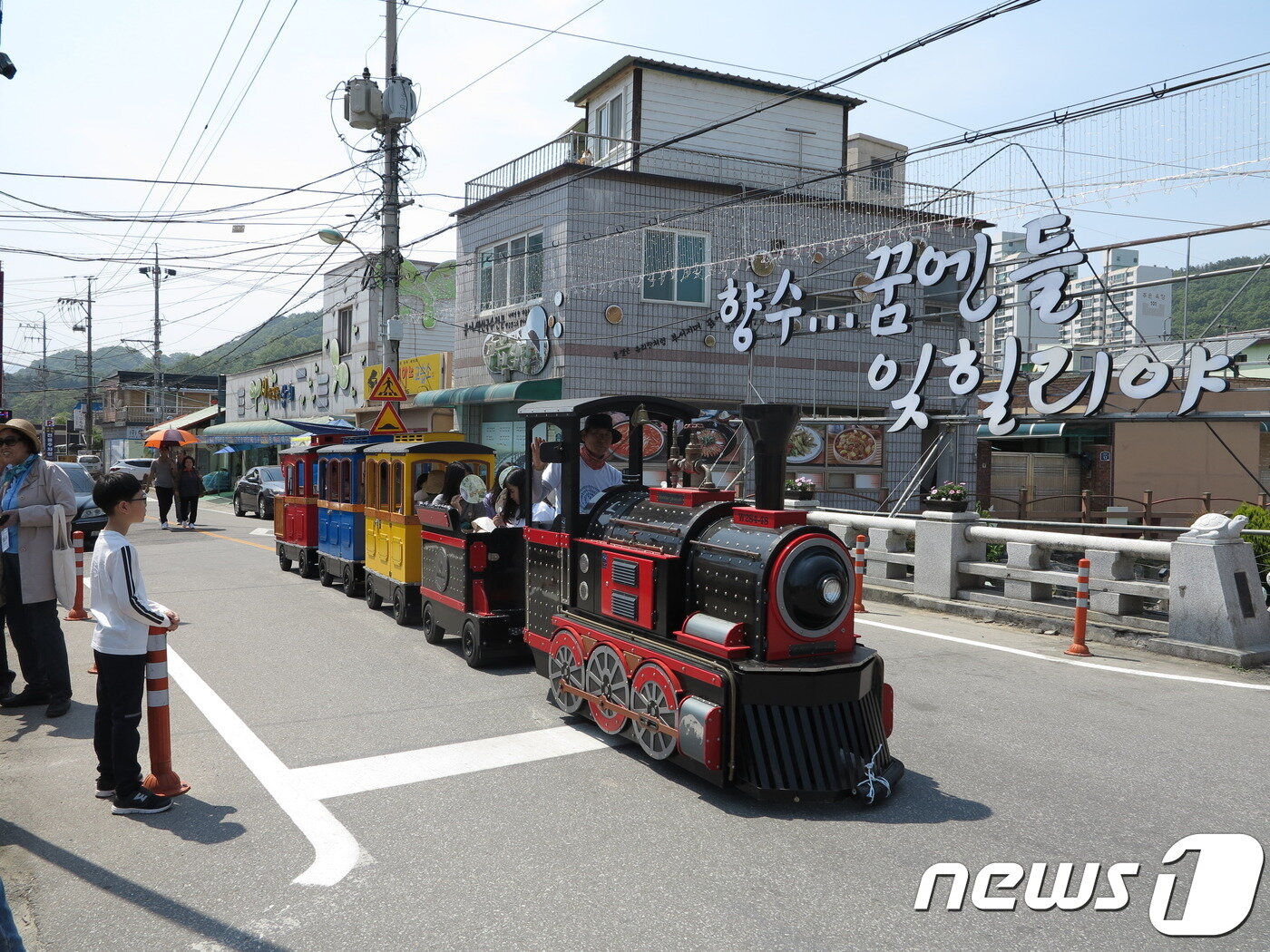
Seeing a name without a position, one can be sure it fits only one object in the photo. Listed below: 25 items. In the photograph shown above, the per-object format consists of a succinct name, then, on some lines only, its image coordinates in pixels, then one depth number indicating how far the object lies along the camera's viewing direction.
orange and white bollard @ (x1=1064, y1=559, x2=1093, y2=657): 8.83
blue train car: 11.81
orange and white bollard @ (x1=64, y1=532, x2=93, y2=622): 10.29
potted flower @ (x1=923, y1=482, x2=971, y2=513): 11.68
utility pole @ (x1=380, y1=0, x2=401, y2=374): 16.48
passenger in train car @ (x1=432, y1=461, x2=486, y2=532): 8.84
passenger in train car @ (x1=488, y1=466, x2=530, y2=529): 8.34
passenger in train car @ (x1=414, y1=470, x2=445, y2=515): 10.05
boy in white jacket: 4.82
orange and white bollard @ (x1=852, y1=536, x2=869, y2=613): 11.21
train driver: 6.95
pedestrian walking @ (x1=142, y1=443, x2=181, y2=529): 21.70
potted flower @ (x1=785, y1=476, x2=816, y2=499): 14.27
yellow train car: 9.98
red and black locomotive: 5.02
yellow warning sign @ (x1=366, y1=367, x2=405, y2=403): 14.62
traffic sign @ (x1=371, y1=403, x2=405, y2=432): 14.51
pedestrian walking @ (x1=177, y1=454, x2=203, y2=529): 21.56
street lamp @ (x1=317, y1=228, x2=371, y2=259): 18.25
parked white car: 35.91
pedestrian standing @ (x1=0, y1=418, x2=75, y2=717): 6.46
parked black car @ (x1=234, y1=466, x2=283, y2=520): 25.58
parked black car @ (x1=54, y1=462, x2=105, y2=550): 14.83
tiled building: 19.80
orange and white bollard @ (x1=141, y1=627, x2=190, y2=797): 4.96
